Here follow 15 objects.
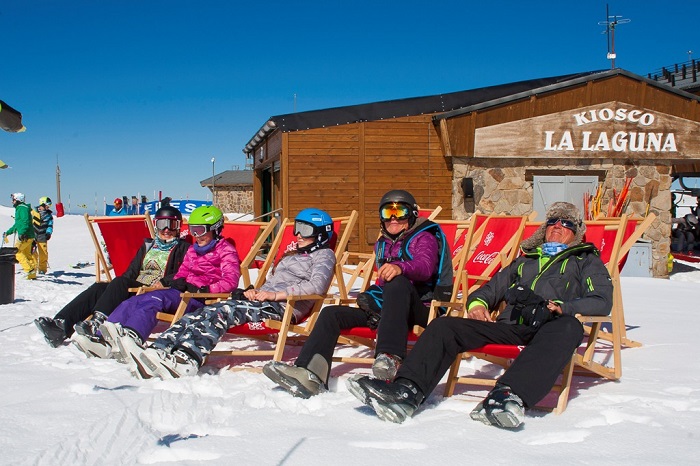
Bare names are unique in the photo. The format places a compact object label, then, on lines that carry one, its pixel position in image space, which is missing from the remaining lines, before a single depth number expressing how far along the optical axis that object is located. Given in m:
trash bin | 6.80
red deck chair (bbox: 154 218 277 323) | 4.82
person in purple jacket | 3.17
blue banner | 22.16
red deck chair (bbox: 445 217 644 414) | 3.02
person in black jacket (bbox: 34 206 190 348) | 4.47
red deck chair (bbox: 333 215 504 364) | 3.53
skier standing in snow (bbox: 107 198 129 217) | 12.06
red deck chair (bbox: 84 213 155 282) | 5.67
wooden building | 10.86
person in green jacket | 9.27
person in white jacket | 3.48
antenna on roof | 14.37
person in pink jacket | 3.94
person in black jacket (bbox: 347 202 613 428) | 2.80
